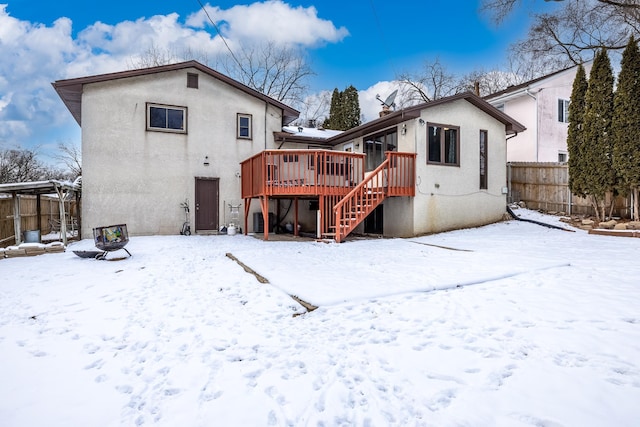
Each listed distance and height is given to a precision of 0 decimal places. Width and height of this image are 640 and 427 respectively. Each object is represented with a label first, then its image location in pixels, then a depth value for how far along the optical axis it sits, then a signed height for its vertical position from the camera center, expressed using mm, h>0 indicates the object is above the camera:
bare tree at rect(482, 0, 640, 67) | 15258 +8441
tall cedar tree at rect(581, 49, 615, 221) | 10398 +2161
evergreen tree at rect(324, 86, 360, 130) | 26312 +7224
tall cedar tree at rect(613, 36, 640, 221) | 9664 +2224
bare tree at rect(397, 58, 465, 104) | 27906 +9702
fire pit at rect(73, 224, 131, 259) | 7656 -697
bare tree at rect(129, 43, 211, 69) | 25250 +10838
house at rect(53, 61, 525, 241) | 10562 +1498
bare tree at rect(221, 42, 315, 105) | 26969 +10632
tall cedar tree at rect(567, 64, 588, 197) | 11258 +2318
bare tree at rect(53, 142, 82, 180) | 28281 +4264
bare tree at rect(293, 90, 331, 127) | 31133 +8821
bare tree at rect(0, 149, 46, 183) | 28797 +3666
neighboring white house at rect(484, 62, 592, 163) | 16453 +4327
